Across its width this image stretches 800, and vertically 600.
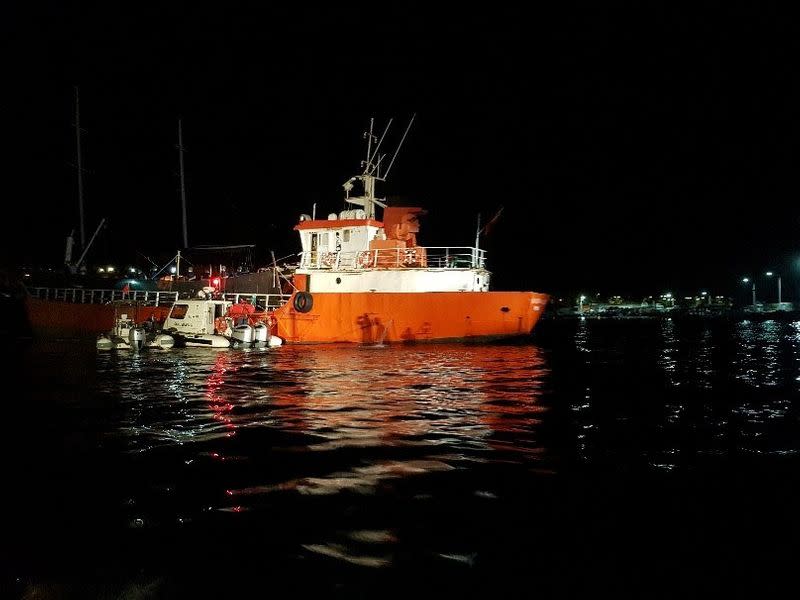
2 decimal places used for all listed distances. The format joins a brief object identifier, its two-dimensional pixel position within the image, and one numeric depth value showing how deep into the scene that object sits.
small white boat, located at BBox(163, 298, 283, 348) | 21.83
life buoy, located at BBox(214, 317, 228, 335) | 23.06
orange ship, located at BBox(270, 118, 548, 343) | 22.20
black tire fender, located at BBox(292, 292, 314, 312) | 22.80
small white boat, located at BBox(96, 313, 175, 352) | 20.75
